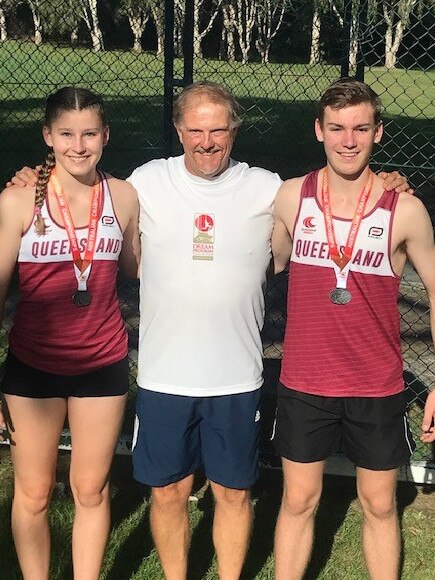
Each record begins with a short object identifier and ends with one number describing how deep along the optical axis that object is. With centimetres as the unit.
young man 293
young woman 289
